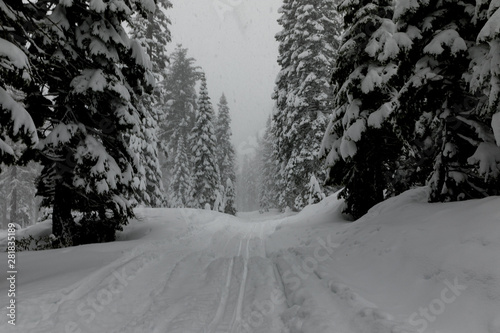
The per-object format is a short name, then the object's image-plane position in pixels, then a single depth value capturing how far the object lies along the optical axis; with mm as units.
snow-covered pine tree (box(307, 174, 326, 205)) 20609
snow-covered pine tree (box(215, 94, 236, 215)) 44688
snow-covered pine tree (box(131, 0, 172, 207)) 20391
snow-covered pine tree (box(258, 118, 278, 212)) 53469
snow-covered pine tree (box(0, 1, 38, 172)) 5508
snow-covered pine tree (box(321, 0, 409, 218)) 10047
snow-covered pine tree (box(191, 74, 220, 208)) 33125
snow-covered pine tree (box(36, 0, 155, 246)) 9258
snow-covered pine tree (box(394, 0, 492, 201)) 7412
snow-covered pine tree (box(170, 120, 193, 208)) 34188
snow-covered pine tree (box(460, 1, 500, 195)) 5629
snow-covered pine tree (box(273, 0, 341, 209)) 20781
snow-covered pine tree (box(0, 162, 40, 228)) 33312
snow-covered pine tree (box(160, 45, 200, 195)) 38344
